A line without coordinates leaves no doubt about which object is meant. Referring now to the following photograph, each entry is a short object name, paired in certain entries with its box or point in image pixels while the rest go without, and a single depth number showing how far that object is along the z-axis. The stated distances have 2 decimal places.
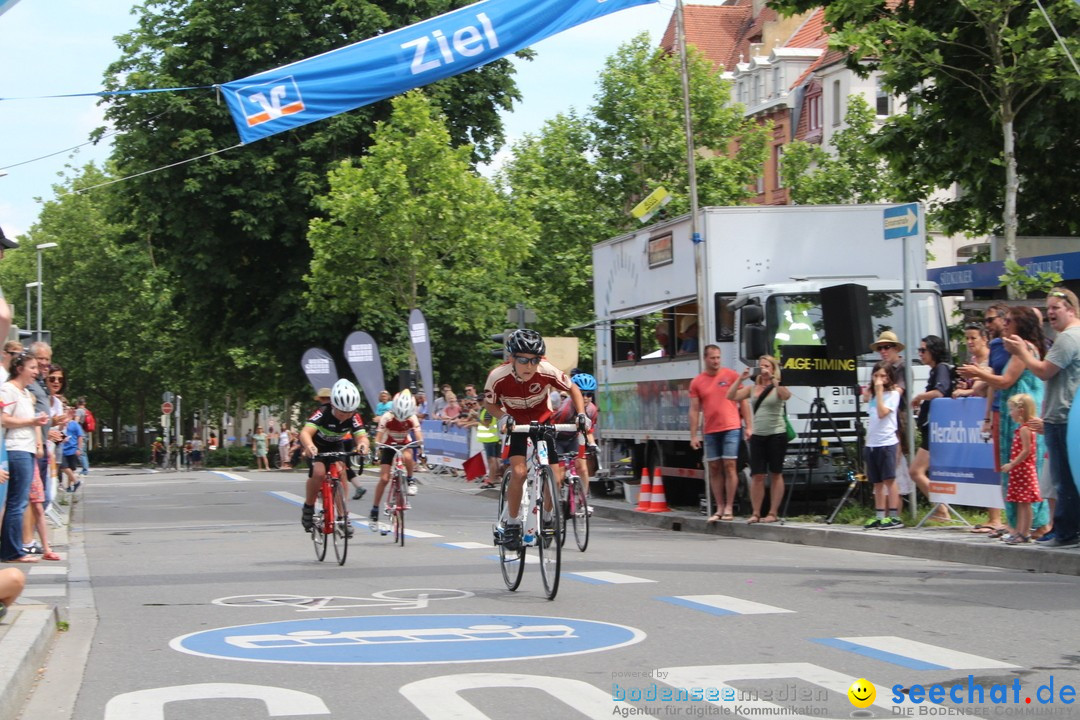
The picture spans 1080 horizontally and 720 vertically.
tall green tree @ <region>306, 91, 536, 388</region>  37.94
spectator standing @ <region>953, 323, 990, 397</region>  14.74
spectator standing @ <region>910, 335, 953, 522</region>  15.73
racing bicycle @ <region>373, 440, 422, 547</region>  16.22
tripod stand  17.36
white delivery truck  18.33
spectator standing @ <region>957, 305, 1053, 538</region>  12.92
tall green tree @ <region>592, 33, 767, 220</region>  61.47
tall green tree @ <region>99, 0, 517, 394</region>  40.94
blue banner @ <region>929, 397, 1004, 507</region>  14.74
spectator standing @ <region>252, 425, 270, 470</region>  62.66
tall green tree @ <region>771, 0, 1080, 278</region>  20.97
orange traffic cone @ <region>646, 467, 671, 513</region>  20.80
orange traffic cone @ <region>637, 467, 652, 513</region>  21.14
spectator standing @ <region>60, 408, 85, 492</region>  25.59
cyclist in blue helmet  18.47
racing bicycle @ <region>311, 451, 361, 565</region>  14.04
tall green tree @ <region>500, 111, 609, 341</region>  58.78
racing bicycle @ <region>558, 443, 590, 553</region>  13.31
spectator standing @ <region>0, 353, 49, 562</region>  13.94
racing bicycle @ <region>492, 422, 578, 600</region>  10.75
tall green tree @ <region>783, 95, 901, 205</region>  52.47
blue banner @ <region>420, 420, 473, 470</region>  33.50
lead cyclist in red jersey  10.89
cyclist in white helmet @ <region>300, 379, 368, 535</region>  14.32
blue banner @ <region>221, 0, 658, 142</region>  15.48
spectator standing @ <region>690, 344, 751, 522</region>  18.03
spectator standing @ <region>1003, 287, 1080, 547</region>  12.41
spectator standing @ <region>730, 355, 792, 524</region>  17.20
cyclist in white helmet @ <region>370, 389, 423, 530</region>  16.27
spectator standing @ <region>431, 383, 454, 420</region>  35.86
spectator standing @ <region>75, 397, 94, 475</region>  33.97
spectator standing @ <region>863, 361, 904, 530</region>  15.70
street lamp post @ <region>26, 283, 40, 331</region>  77.94
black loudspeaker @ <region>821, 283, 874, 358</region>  16.05
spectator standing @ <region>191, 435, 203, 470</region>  74.06
